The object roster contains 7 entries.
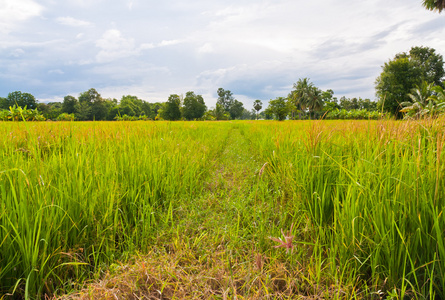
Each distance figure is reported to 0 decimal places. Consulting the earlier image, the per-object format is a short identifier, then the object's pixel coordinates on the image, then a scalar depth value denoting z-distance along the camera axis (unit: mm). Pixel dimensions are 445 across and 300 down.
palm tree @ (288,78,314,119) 56262
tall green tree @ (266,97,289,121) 42506
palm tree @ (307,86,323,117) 55594
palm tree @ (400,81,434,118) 23438
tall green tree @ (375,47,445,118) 34094
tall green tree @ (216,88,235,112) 109562
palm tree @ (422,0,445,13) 17578
